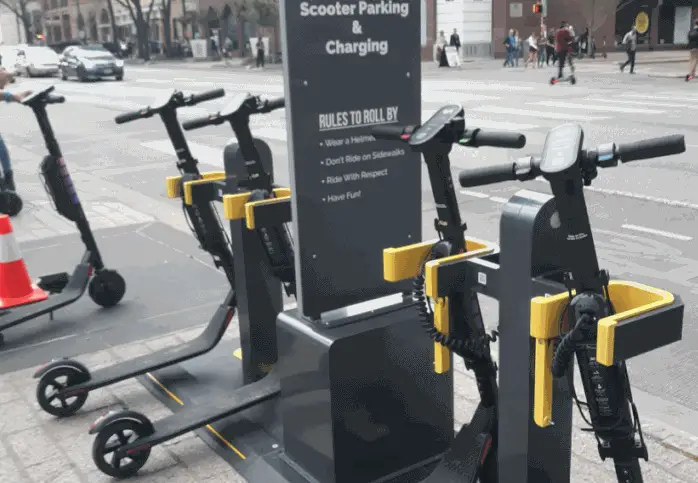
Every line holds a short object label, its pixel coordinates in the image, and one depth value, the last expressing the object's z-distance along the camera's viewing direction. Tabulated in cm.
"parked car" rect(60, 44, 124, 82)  3369
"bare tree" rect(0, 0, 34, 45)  7500
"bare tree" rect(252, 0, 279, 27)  4128
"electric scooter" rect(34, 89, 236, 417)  428
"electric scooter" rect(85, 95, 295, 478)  365
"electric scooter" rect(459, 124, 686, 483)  214
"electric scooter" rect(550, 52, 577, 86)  2288
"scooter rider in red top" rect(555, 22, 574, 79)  2292
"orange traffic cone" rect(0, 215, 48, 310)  567
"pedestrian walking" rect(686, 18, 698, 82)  2132
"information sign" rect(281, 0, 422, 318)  312
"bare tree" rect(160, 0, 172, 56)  5503
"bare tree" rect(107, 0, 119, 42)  5983
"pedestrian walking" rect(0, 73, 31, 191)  980
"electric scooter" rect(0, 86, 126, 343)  555
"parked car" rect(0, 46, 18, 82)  3675
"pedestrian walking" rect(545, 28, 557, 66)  3300
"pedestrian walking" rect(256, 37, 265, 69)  4041
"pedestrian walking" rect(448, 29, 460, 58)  3784
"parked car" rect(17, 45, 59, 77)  3784
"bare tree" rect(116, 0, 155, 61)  5441
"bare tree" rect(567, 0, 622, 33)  3675
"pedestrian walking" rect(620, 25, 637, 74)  2572
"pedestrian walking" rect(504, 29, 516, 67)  3412
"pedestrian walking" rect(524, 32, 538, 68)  3306
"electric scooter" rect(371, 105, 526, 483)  258
